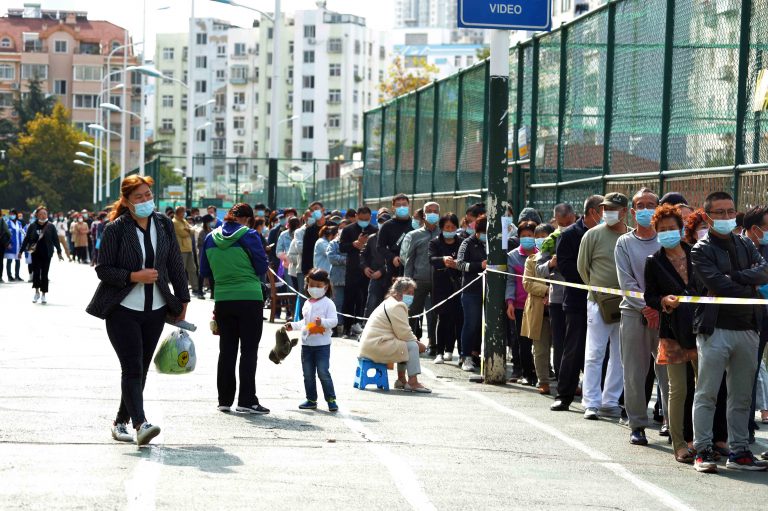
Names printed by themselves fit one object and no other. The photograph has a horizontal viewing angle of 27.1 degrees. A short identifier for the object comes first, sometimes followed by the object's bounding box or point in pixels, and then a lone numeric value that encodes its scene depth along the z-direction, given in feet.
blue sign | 50.75
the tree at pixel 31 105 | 452.22
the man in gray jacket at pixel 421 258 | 62.49
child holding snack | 42.96
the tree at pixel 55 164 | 394.11
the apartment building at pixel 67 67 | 521.65
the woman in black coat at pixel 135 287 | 35.19
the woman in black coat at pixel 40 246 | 95.81
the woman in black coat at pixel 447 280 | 60.13
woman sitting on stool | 48.26
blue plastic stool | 48.83
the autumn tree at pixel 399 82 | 271.49
